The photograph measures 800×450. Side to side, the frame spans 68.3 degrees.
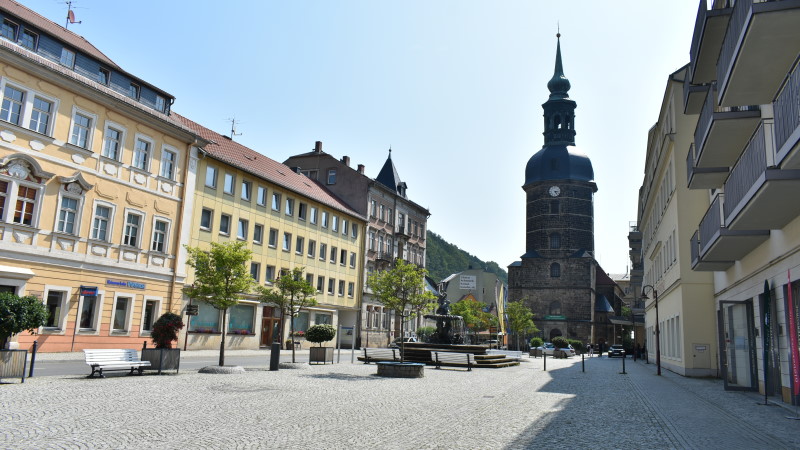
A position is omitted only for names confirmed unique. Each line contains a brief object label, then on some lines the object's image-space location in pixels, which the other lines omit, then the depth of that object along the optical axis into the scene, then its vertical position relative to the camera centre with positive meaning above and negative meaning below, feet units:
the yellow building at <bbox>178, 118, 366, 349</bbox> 112.98 +20.23
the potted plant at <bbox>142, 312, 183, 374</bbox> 57.26 -2.82
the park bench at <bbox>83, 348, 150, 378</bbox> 50.60 -4.03
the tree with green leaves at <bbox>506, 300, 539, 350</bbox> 216.13 +5.17
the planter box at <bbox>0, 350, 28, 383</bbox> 43.29 -3.89
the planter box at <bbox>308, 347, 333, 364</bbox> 82.02 -4.33
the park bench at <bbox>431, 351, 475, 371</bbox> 80.64 -4.09
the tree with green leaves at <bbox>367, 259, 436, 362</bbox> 78.07 +5.28
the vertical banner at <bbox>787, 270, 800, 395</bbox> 42.31 -0.26
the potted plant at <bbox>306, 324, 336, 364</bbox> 82.07 -2.05
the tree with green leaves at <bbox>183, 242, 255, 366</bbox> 65.67 +4.90
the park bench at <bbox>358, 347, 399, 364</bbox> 85.81 -4.12
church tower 255.91 +38.47
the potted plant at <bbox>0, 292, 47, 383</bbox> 43.55 -0.94
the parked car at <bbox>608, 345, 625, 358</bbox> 179.11 -4.40
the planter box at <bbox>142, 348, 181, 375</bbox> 57.16 -3.95
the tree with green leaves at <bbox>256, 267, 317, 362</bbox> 77.15 +4.04
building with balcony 35.83 +11.88
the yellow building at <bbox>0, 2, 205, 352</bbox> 74.79 +17.64
